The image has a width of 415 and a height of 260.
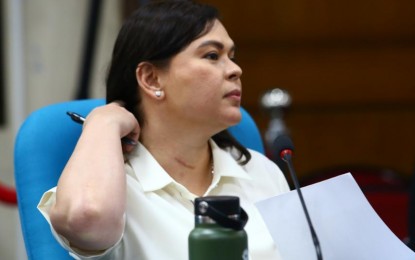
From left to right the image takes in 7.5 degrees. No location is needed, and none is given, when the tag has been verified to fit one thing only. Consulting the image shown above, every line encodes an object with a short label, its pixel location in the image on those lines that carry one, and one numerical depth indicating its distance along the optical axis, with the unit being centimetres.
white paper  604
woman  625
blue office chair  635
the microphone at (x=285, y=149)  608
